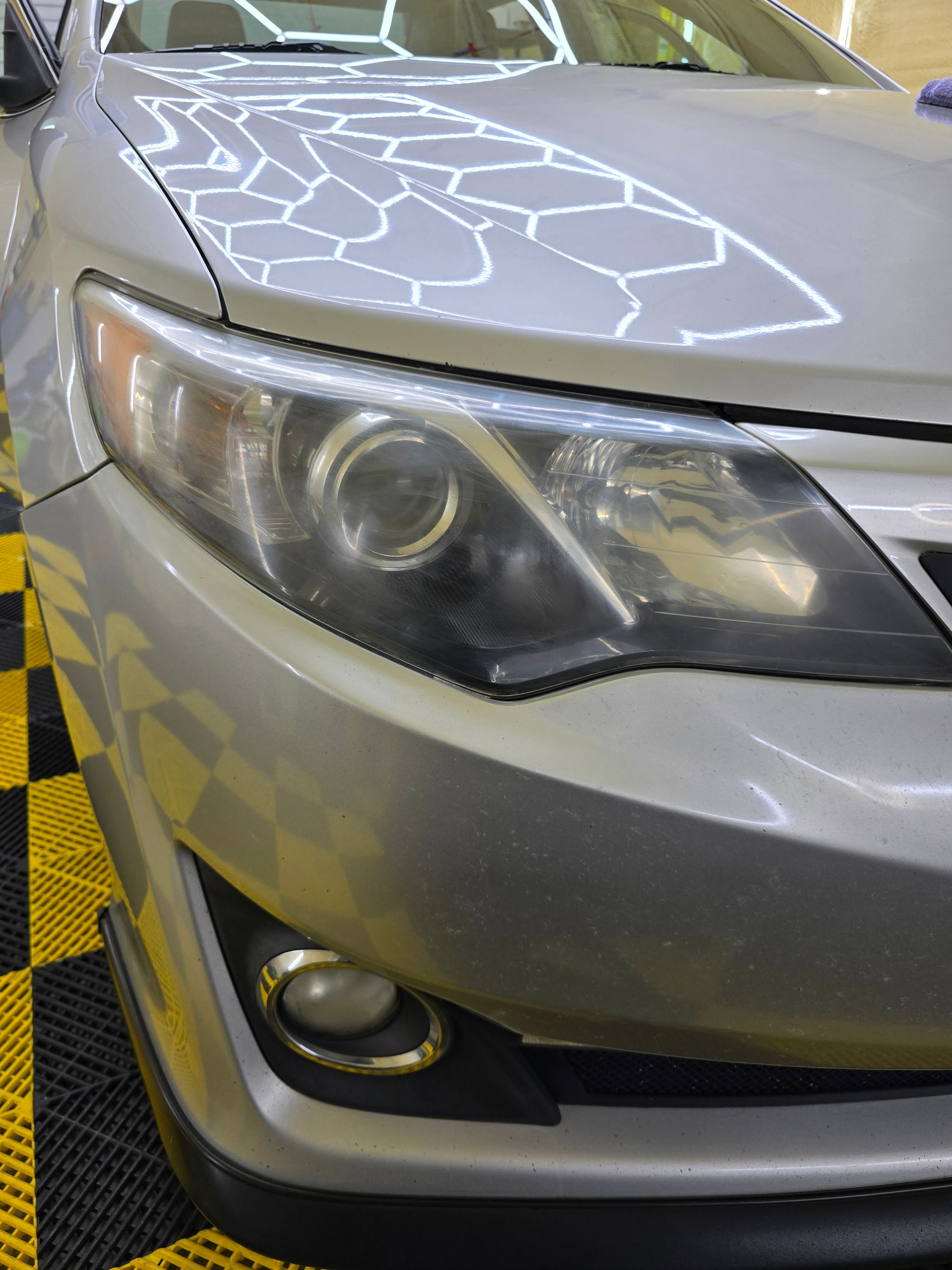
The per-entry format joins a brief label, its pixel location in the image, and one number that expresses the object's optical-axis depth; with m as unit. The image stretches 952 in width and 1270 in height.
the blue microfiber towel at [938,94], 1.22
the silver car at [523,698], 0.60
